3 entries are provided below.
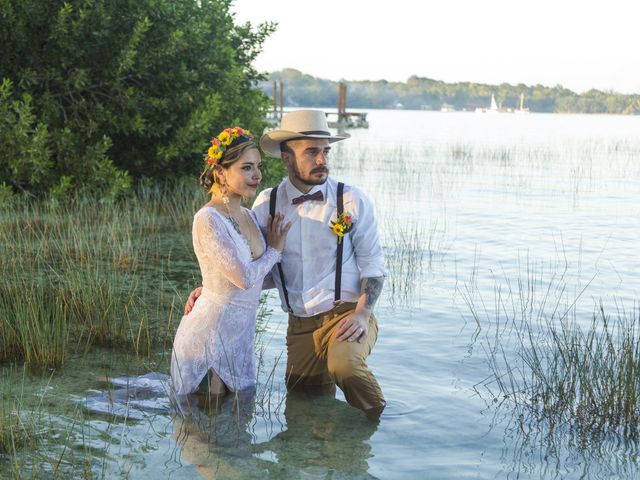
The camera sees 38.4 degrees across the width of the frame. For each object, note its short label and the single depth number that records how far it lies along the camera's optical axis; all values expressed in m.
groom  5.77
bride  5.52
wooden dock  63.03
